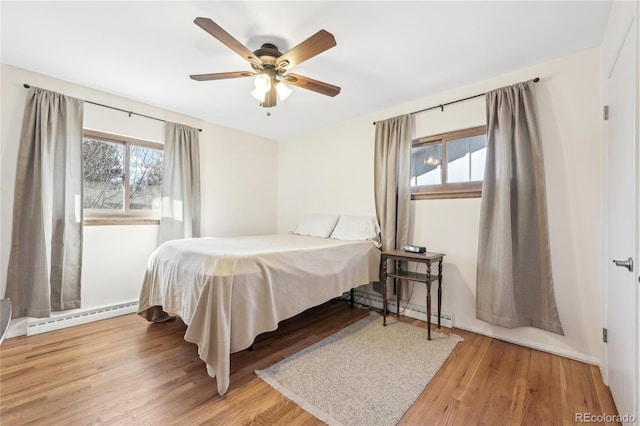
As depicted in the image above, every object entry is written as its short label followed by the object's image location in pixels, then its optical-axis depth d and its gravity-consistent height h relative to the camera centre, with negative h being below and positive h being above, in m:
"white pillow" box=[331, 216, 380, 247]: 3.00 -0.18
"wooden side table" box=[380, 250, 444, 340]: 2.30 -0.59
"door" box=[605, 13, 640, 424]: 1.19 -0.06
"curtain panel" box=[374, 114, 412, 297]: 2.85 +0.36
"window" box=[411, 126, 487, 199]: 2.51 +0.54
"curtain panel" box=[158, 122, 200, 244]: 3.10 +0.34
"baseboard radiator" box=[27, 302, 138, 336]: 2.33 -1.05
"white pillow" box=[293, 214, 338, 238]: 3.39 -0.15
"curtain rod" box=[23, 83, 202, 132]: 2.32 +1.12
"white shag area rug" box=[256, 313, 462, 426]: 1.45 -1.10
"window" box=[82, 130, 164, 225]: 2.74 +0.38
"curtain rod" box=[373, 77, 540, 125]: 2.47 +1.15
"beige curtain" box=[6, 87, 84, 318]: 2.28 +0.00
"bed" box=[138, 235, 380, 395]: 1.60 -0.54
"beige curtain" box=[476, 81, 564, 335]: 2.09 -0.11
